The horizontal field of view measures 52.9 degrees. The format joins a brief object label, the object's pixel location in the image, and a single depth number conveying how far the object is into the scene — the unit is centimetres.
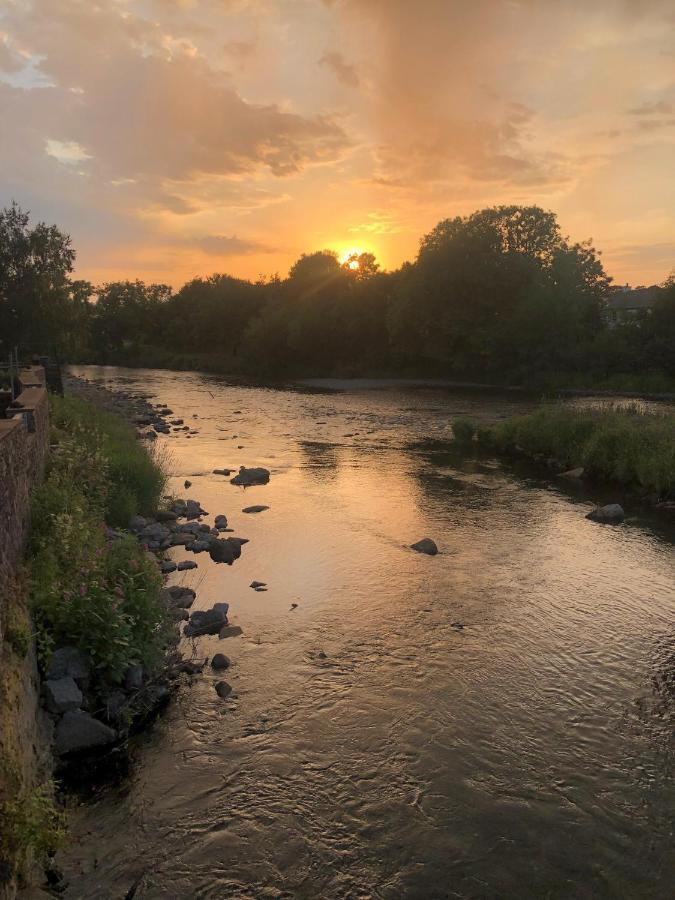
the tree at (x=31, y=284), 4781
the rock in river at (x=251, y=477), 2242
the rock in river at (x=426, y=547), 1564
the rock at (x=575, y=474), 2400
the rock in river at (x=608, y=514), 1875
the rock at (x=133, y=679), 875
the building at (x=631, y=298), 9249
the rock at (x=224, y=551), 1474
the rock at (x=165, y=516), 1700
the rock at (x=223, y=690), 912
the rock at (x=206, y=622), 1099
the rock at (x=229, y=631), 1098
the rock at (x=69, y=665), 818
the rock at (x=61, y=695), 786
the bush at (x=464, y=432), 3092
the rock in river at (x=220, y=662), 990
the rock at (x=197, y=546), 1520
